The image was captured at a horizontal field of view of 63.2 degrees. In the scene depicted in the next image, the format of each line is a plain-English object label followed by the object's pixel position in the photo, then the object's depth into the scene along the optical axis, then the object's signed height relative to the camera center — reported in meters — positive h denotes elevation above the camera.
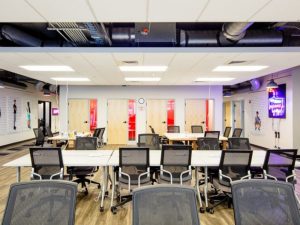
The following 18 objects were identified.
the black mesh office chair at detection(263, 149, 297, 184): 3.34 -0.68
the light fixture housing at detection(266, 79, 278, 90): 7.28 +0.92
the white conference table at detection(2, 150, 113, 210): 3.49 -0.68
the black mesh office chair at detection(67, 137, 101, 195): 4.04 -0.90
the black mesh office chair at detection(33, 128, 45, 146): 7.52 -0.66
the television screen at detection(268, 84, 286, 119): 8.02 +0.47
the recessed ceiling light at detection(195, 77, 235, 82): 7.75 +1.20
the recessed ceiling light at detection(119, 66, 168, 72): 5.86 +1.17
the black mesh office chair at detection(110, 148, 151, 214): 3.38 -0.75
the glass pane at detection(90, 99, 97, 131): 10.48 +0.06
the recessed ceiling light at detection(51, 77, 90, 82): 7.76 +1.19
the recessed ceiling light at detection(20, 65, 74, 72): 5.84 +1.17
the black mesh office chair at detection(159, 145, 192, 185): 3.44 -0.69
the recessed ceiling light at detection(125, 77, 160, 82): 7.72 +1.19
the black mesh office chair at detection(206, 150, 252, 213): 3.34 -0.73
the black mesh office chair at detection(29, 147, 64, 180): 3.32 -0.66
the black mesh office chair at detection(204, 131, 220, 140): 6.23 -0.47
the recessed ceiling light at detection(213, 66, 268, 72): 5.88 +1.18
